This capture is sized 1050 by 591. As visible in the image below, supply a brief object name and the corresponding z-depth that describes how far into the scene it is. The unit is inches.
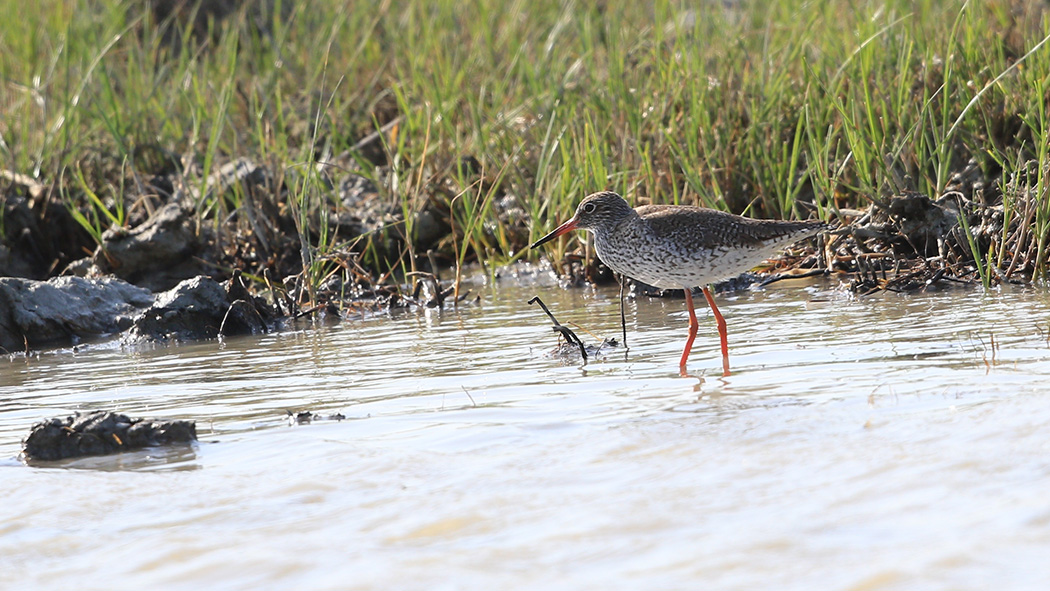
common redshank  485.4
